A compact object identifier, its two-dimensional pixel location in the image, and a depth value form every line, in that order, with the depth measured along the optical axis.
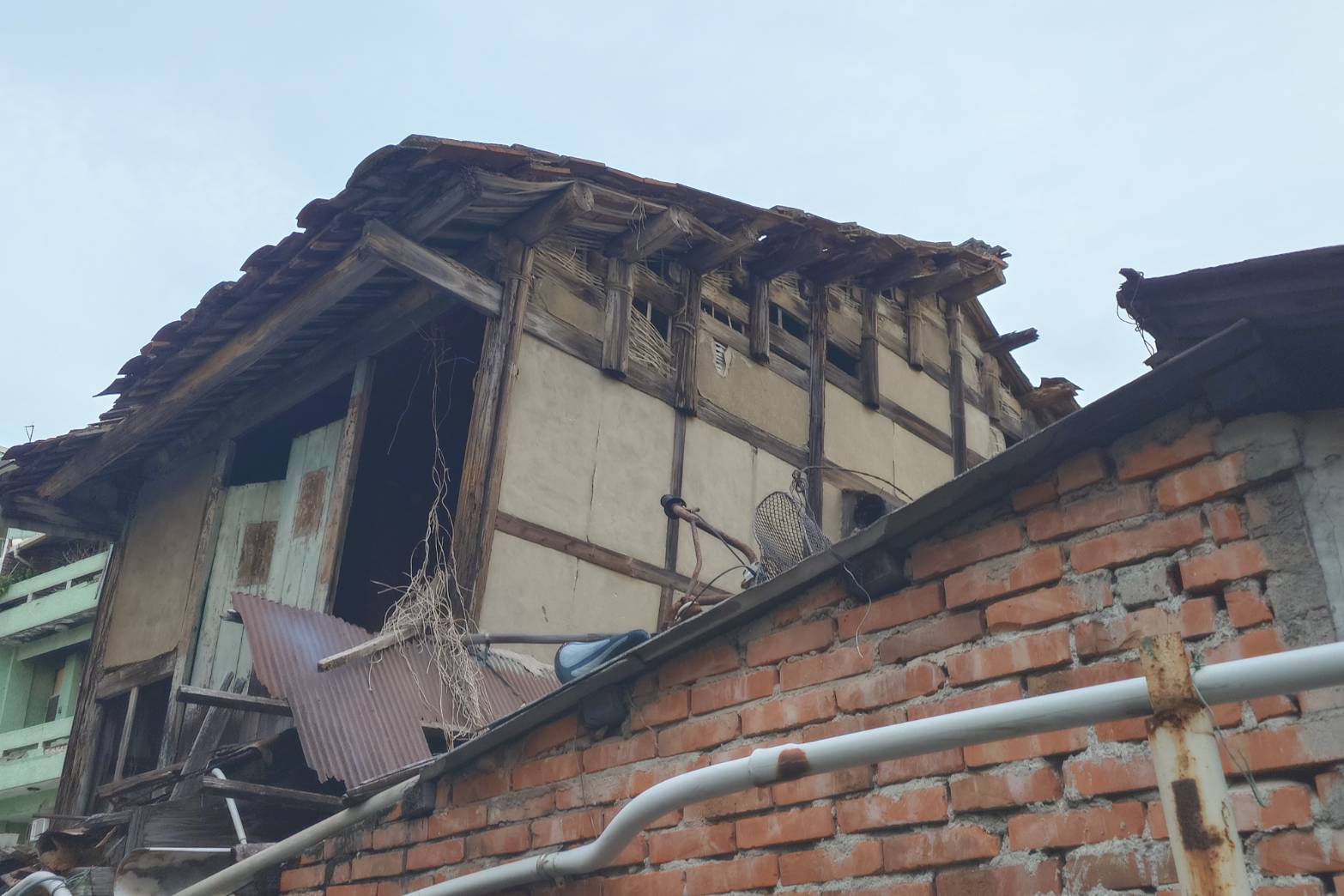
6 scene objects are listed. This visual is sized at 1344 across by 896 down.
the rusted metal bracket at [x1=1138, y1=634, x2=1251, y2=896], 2.18
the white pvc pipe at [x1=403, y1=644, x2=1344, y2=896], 2.29
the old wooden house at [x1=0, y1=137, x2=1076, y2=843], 7.90
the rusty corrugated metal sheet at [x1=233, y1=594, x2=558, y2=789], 5.93
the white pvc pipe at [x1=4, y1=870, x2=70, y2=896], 6.03
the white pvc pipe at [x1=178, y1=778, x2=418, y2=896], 5.19
